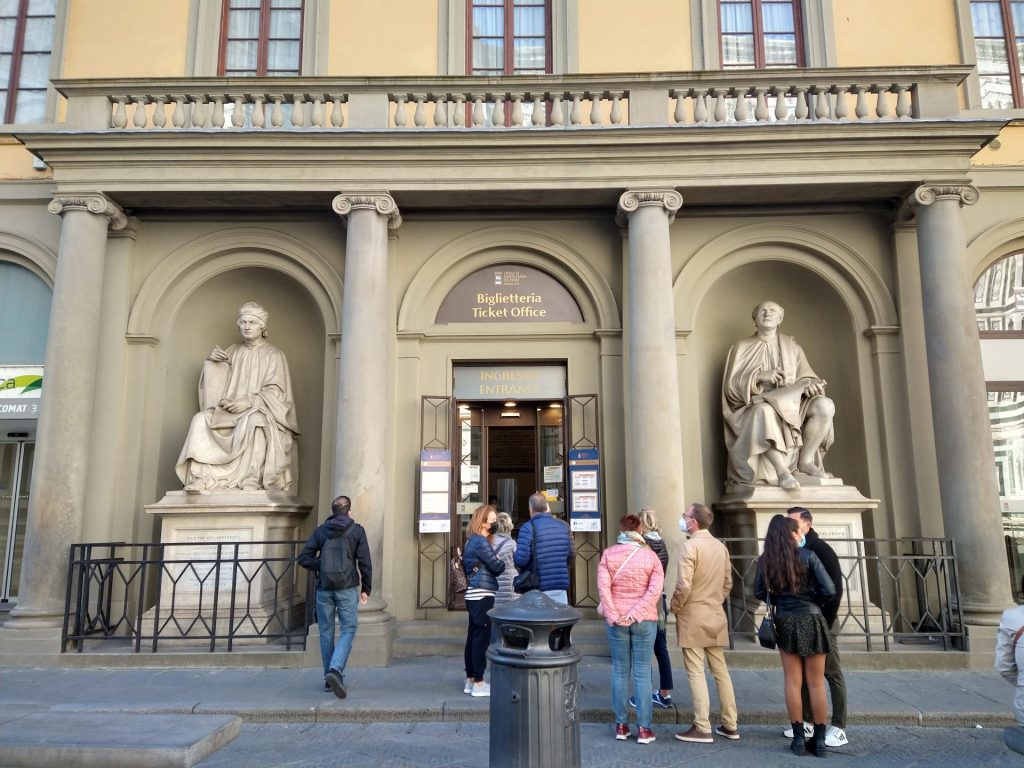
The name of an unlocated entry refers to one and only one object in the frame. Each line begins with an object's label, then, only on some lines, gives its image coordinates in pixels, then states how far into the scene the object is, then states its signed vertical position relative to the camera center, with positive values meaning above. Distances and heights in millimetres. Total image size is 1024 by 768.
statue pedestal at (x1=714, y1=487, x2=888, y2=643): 8695 -45
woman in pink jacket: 5781 -698
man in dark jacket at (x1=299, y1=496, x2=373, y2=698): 6961 -478
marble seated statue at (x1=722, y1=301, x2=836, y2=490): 9430 +1367
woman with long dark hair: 5285 -610
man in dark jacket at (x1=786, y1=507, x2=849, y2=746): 5523 -1010
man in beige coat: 5746 -743
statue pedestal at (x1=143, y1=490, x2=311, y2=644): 8781 -516
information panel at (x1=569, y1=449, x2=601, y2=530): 9734 +406
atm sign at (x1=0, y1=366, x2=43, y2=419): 10734 +1857
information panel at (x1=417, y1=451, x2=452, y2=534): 9680 +371
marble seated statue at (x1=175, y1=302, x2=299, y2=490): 9438 +1284
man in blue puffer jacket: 6914 -272
